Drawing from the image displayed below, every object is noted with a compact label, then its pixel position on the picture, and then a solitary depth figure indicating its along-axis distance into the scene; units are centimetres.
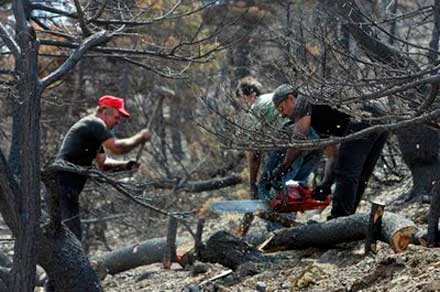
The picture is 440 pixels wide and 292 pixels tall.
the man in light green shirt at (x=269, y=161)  1460
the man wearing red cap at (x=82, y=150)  1462
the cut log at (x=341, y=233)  1309
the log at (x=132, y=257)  1692
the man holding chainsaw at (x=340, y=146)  1425
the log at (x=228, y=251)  1390
